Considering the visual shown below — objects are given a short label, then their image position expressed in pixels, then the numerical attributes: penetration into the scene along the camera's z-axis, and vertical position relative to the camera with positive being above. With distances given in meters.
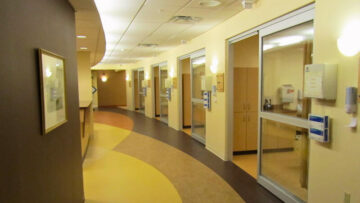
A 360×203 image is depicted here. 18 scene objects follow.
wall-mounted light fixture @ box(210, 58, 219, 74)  5.43 +0.37
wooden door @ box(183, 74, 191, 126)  8.80 -0.76
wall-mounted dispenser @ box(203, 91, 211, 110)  5.84 -0.39
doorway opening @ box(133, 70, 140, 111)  14.74 -0.46
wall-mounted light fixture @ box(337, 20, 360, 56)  2.19 +0.38
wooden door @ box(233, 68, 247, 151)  5.51 -0.58
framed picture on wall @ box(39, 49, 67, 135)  1.80 -0.06
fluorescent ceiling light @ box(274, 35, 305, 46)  3.27 +0.59
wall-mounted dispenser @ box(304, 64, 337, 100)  2.45 +0.01
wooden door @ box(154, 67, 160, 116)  11.66 -0.44
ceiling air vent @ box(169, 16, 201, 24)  4.57 +1.20
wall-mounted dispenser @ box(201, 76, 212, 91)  5.69 -0.01
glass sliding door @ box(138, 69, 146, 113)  13.67 -0.60
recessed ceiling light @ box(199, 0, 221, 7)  3.65 +1.21
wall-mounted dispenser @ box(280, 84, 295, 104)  3.46 -0.16
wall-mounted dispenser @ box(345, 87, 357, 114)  2.24 -0.16
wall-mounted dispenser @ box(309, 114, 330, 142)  2.56 -0.49
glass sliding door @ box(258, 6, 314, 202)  3.20 -0.36
